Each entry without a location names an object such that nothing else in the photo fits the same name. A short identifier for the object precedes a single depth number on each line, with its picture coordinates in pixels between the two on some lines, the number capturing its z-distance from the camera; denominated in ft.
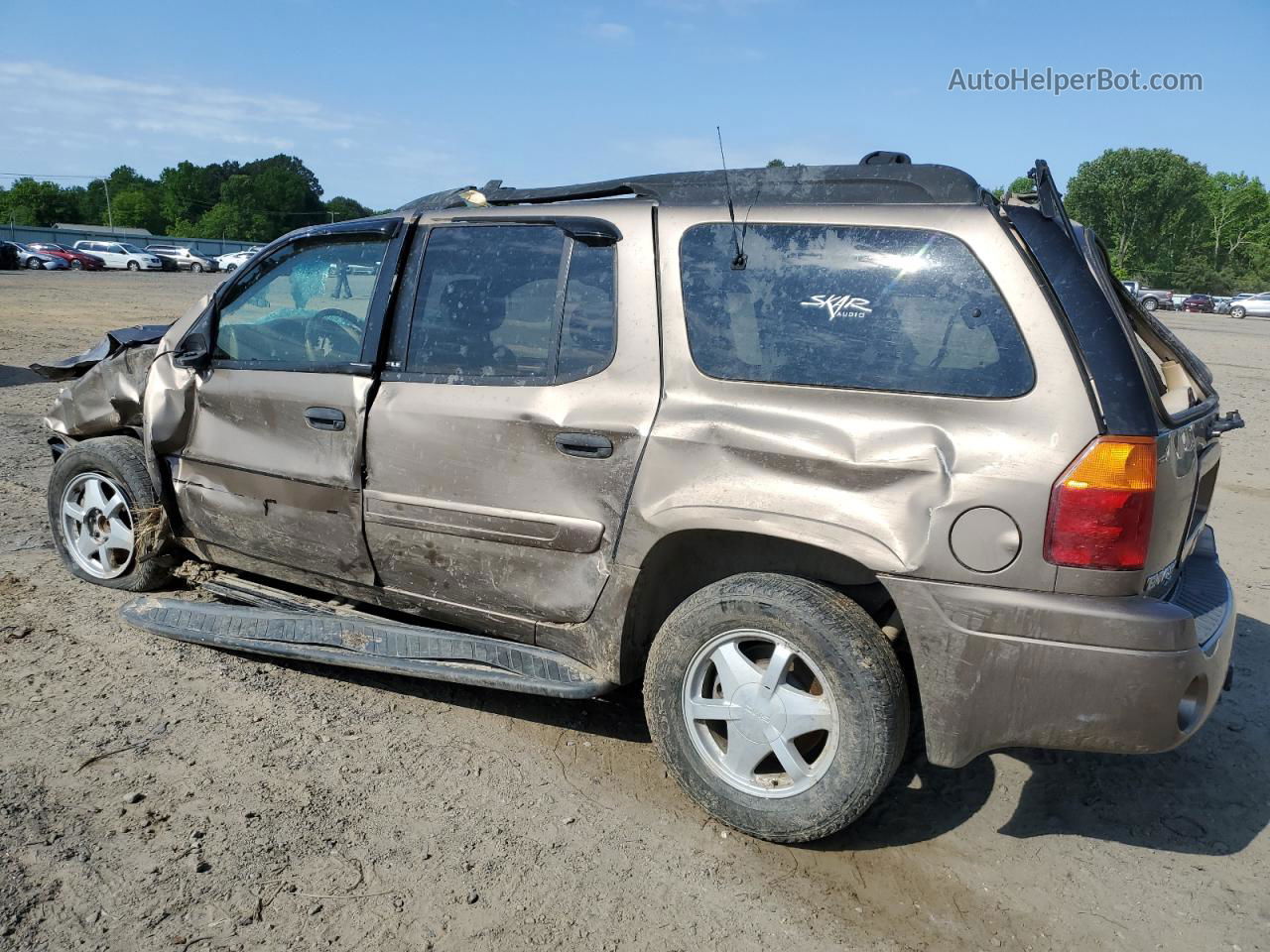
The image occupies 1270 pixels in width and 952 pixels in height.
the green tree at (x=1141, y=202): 269.64
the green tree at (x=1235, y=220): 296.71
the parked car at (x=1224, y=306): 179.32
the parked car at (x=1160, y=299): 168.25
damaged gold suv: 8.40
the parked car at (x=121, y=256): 167.22
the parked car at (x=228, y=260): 188.69
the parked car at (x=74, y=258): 156.66
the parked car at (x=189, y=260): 182.91
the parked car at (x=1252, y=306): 157.89
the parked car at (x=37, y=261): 149.18
